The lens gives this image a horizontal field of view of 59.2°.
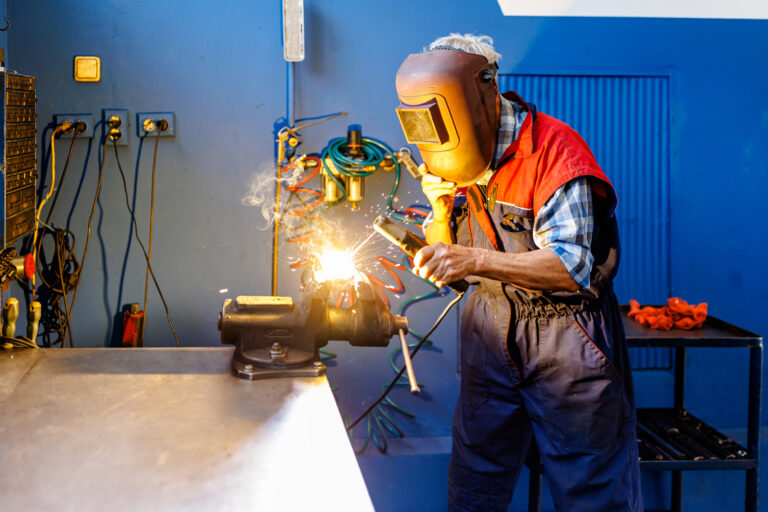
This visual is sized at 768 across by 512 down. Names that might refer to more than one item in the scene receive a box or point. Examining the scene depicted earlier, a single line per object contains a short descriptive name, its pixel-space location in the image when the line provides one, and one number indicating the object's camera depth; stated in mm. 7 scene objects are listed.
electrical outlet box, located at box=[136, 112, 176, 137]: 2516
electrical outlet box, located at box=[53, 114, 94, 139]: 2486
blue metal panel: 2668
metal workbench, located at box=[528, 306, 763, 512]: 2207
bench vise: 1579
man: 1609
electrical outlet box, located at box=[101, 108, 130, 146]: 2500
